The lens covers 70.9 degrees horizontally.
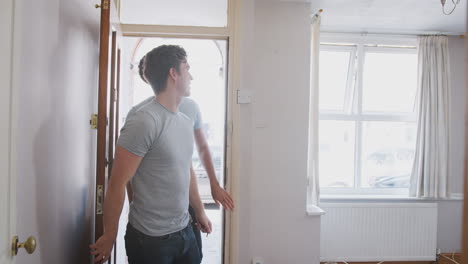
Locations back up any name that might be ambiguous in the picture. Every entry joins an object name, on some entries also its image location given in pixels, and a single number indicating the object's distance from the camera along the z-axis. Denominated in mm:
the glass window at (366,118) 3730
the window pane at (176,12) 2549
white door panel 894
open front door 1532
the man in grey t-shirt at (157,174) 1213
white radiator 3379
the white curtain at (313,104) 3025
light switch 2529
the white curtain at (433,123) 3486
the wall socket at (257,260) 2770
